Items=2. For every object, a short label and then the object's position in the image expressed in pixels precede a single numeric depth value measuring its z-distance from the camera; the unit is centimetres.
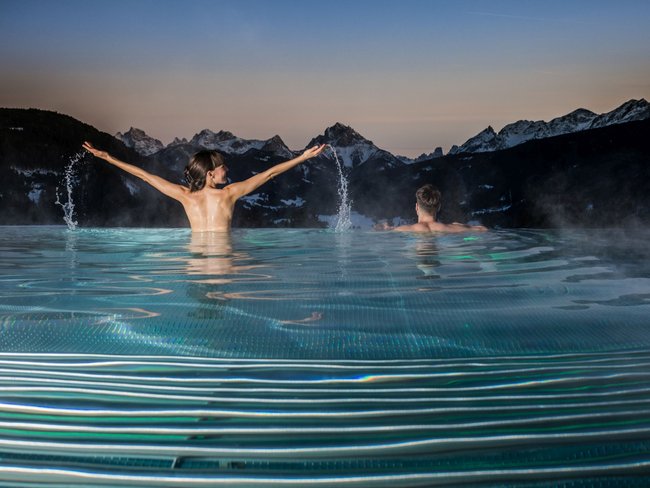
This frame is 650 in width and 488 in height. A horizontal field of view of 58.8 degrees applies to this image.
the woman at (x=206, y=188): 515
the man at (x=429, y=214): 592
